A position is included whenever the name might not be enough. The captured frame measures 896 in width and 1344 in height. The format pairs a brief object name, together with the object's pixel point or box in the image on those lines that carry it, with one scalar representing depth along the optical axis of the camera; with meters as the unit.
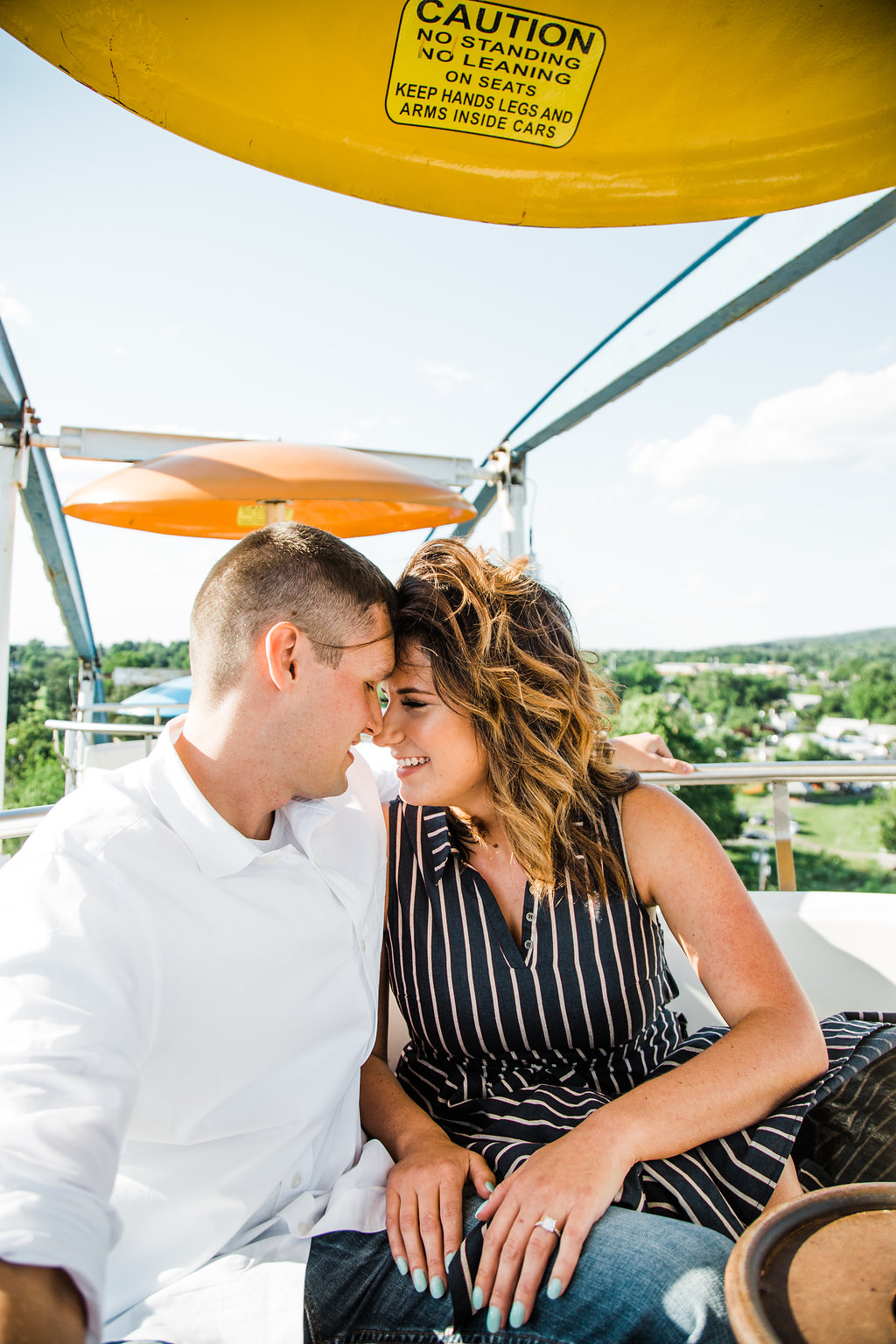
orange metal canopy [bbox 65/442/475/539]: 3.65
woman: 1.31
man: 0.97
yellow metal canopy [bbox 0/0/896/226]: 0.98
